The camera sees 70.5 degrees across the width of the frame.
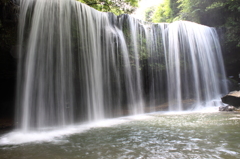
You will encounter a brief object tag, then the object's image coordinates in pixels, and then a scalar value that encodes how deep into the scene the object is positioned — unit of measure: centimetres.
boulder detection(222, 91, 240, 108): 927
